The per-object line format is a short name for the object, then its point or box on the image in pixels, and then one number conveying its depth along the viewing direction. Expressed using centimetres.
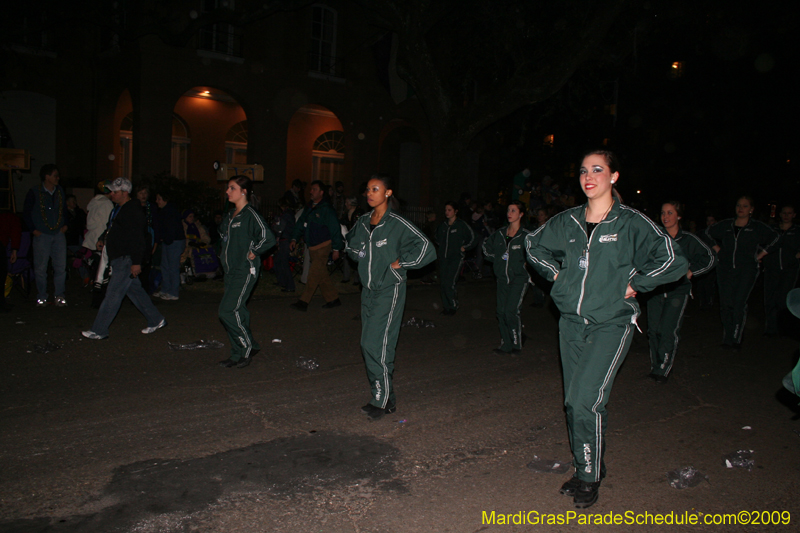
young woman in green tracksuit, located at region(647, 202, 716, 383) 680
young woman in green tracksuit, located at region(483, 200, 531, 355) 765
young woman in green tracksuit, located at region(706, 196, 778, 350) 838
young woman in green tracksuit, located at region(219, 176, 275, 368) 655
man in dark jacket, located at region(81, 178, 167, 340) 738
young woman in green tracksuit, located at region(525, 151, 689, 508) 367
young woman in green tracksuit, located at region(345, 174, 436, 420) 518
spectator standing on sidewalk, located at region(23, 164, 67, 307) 935
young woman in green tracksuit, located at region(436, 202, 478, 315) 1025
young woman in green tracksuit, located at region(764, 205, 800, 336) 921
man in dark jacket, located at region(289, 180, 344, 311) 1019
